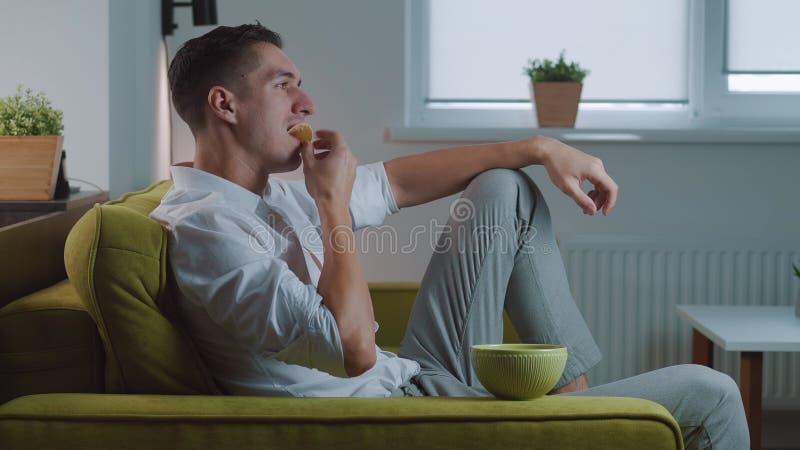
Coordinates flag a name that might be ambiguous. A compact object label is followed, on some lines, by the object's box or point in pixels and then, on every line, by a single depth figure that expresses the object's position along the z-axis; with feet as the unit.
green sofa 8.15
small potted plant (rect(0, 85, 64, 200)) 10.39
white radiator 14.47
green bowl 8.24
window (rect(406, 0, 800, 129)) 14.94
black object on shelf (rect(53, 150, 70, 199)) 10.66
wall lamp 13.44
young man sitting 8.71
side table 11.96
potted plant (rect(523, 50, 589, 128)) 14.43
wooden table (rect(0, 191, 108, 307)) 8.94
